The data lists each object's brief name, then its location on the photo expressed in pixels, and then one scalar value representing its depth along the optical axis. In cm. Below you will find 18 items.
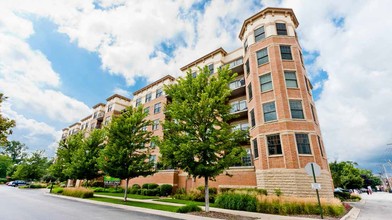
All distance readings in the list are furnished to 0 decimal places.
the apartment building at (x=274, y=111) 1733
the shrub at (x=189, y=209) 1250
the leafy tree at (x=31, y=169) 4578
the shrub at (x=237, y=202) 1359
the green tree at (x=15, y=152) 8875
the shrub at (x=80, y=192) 2175
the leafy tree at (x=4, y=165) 7311
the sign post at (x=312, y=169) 1094
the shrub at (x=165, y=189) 2580
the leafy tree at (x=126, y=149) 1909
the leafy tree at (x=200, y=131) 1280
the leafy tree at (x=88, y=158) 2559
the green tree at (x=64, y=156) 3027
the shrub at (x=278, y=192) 1606
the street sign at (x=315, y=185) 1043
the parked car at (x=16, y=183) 5184
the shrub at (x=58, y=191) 2778
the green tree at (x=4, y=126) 1216
